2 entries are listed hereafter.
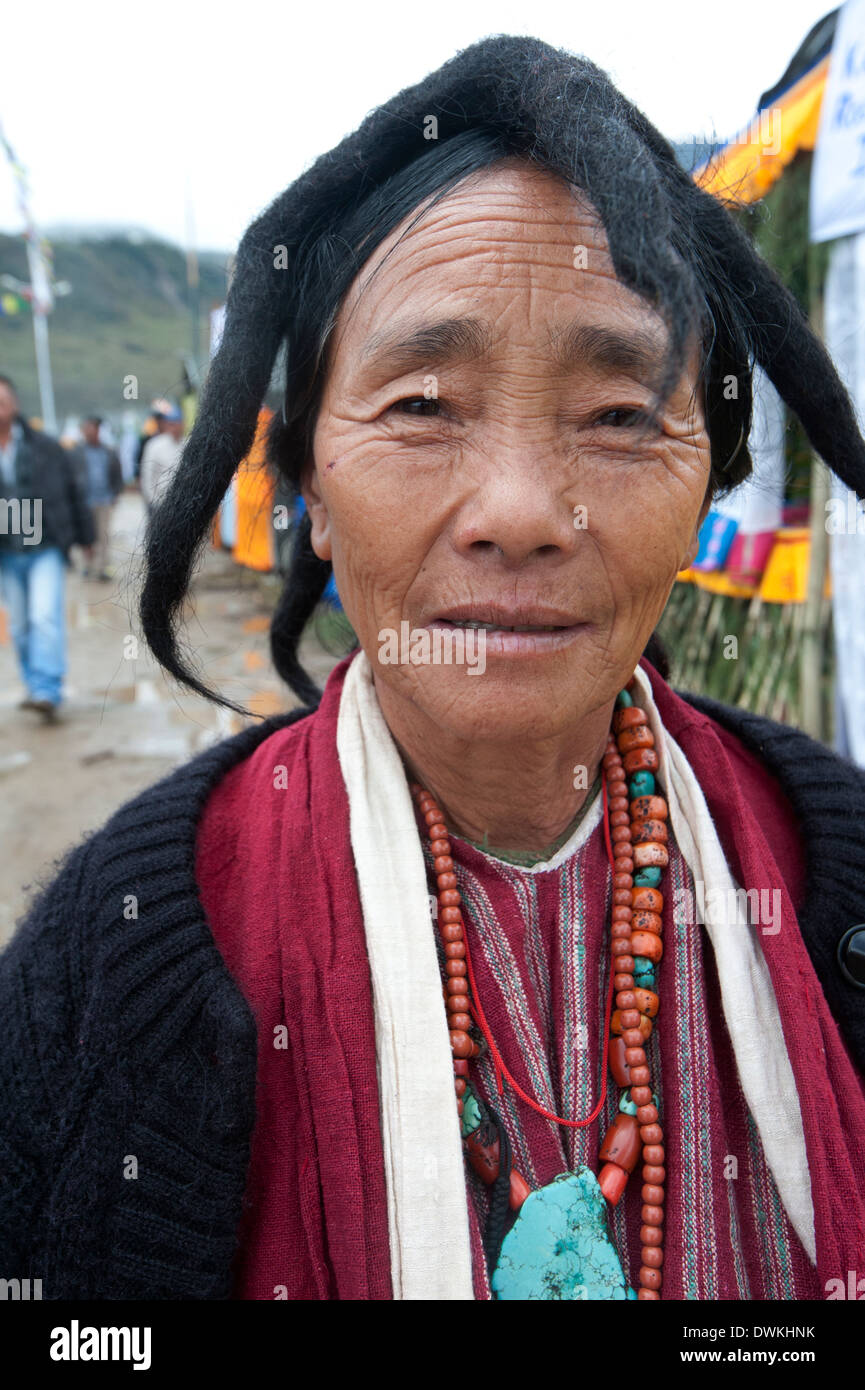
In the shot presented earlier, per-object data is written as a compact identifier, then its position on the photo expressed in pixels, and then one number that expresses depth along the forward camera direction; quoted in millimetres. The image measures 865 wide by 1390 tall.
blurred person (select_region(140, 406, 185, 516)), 11148
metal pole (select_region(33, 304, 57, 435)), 27153
